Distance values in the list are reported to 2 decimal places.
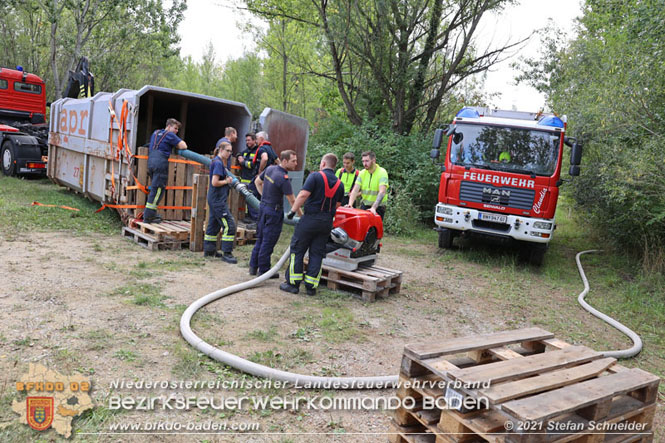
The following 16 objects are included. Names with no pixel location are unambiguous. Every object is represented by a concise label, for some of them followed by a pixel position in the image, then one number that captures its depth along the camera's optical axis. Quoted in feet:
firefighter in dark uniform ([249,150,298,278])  21.13
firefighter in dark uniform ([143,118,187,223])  26.45
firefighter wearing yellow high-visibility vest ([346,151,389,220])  26.07
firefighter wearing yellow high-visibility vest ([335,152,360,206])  26.86
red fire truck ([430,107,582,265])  28.96
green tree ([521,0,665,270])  24.99
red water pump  20.86
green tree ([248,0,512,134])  46.34
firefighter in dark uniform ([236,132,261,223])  29.36
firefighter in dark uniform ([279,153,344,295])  19.47
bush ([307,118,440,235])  41.81
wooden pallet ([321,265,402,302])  20.35
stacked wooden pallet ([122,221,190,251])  25.93
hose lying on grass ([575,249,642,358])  16.48
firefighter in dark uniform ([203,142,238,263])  24.40
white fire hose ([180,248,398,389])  12.14
